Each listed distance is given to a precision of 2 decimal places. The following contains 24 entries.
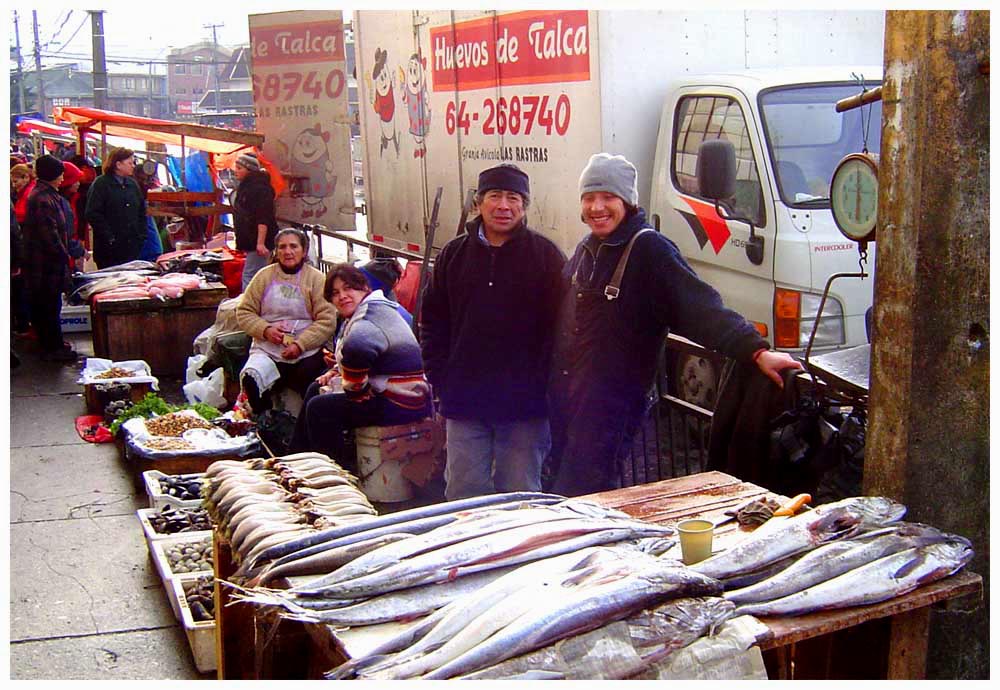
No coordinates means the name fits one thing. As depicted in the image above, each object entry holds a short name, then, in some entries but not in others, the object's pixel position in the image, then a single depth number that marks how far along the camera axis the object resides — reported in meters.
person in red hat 12.23
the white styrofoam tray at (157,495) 6.00
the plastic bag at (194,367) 8.99
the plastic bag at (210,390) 8.59
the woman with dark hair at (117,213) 12.16
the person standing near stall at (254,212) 10.98
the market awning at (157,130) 13.38
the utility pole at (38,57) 42.22
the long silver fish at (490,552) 2.76
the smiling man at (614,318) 4.44
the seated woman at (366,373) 6.27
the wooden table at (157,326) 9.78
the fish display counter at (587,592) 2.54
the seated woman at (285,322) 7.61
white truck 6.61
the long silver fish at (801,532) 2.90
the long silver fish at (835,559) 2.81
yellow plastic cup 2.99
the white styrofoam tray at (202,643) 4.52
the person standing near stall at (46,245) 10.41
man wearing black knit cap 4.96
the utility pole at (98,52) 30.33
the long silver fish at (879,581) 2.77
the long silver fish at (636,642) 2.48
